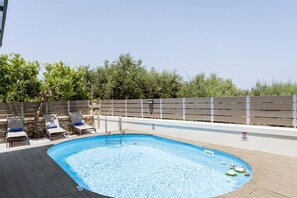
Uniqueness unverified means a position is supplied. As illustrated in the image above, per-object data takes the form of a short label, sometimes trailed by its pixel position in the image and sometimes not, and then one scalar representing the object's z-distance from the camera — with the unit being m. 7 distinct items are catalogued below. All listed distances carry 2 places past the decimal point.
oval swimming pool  4.61
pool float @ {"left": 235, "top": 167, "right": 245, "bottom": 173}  4.90
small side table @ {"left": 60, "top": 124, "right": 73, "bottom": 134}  11.65
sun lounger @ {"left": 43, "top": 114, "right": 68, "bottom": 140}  9.98
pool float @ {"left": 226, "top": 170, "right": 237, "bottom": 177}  4.88
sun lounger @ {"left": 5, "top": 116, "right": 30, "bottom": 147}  8.89
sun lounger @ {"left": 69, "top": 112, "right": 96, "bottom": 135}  10.73
